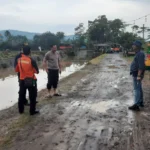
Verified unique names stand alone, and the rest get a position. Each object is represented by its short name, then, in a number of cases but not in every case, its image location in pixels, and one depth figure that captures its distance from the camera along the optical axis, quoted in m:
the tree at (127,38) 54.41
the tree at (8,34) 97.10
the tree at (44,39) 95.56
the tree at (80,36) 98.94
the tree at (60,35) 105.19
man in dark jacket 7.72
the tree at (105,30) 92.00
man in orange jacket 7.45
